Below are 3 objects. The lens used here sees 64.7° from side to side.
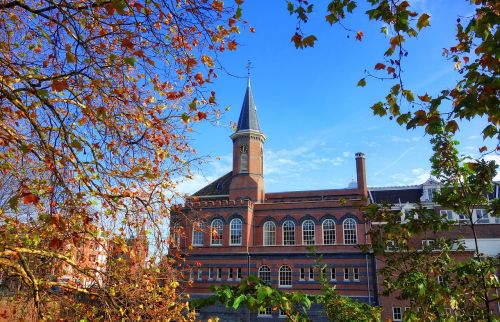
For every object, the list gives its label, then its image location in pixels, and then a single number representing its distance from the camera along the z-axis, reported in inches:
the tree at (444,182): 152.5
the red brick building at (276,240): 1248.2
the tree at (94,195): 197.0
